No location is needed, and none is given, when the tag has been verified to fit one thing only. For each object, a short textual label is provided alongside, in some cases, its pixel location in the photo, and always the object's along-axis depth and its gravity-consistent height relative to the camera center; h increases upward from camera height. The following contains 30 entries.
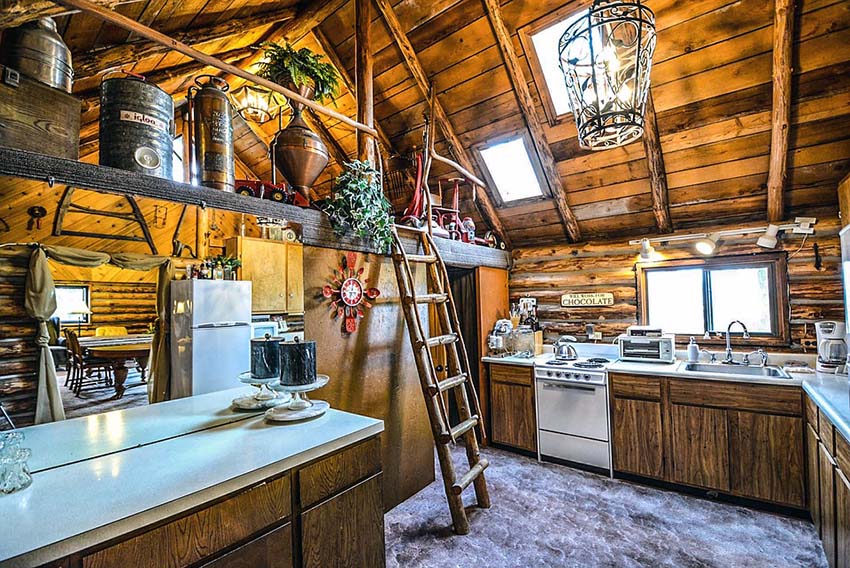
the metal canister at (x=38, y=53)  1.50 +0.96
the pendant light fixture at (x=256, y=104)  3.22 +1.67
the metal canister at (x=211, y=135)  2.08 +0.86
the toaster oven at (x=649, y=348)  3.59 -0.52
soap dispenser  3.63 -0.56
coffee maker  2.84 -0.45
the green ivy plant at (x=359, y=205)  2.62 +0.62
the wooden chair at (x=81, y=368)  1.41 -0.23
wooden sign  4.24 -0.08
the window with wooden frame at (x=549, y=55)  3.02 +1.92
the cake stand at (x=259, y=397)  1.93 -0.49
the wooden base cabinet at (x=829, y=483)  1.89 -1.04
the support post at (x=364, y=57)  3.22 +1.95
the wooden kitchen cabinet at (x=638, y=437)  3.32 -1.23
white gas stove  3.55 -1.08
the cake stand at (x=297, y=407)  1.88 -0.53
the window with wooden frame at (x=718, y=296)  3.47 -0.06
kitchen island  1.08 -0.58
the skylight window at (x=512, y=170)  3.92 +1.26
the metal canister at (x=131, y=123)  1.74 +0.79
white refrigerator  1.64 -0.14
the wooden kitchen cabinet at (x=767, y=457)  2.81 -1.21
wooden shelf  1.50 +0.51
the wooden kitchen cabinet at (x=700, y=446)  3.06 -1.21
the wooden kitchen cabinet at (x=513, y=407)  3.95 -1.13
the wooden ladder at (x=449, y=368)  2.67 -0.52
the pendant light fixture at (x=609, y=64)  1.48 +0.86
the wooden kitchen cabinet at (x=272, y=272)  1.94 +0.15
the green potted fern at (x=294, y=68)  2.47 +1.44
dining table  1.48 -0.20
